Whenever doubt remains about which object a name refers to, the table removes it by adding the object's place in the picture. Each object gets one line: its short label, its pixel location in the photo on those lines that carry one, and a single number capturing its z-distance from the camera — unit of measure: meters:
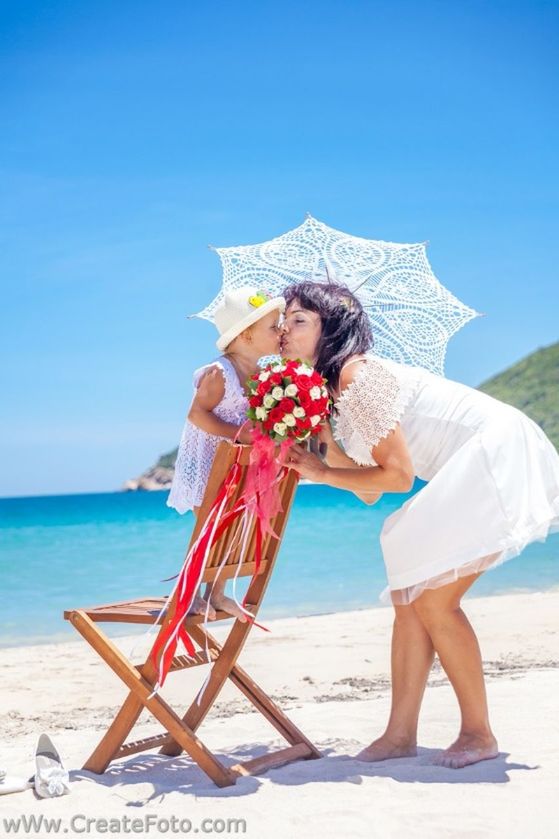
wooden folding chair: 3.50
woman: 3.49
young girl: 4.25
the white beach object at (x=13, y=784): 3.44
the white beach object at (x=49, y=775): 3.36
